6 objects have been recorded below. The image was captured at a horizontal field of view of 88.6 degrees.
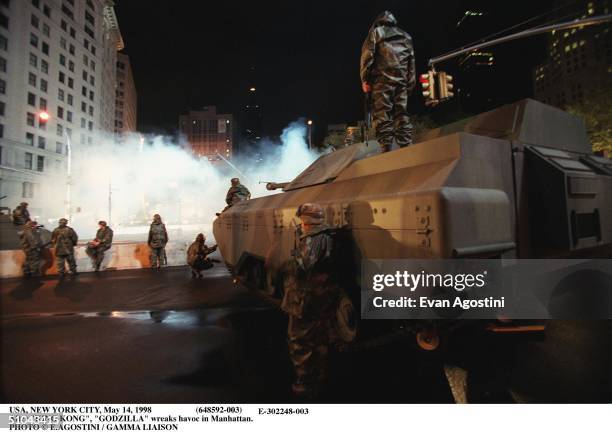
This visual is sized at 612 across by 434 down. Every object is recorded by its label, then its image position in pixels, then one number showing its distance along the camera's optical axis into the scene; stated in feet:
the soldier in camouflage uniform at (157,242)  29.30
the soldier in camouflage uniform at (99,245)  28.63
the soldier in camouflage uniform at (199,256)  23.84
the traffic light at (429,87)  24.63
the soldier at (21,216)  30.96
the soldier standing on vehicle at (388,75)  11.98
